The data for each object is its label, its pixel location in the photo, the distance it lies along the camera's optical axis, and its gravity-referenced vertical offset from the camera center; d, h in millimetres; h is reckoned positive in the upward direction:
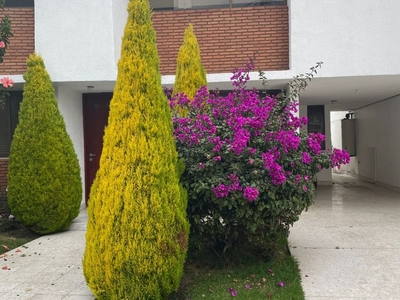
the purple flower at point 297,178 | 4000 -377
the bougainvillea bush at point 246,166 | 3818 -238
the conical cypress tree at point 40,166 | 6328 -298
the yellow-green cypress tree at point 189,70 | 6266 +1319
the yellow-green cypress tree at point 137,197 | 3223 -454
